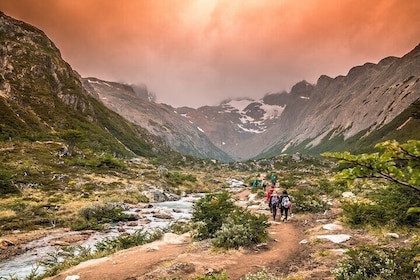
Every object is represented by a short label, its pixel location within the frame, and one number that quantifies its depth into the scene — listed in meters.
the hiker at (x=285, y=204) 23.62
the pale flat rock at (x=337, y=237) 15.65
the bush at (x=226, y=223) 15.73
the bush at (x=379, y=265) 9.66
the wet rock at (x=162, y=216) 32.31
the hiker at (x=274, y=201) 24.55
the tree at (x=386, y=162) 4.52
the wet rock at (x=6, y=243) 21.34
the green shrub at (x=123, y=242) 18.31
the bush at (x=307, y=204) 26.06
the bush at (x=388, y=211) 16.88
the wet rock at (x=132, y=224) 28.67
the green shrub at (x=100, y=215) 28.91
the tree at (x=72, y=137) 71.94
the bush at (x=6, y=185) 34.91
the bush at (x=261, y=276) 10.03
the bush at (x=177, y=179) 61.66
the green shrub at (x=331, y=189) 34.06
